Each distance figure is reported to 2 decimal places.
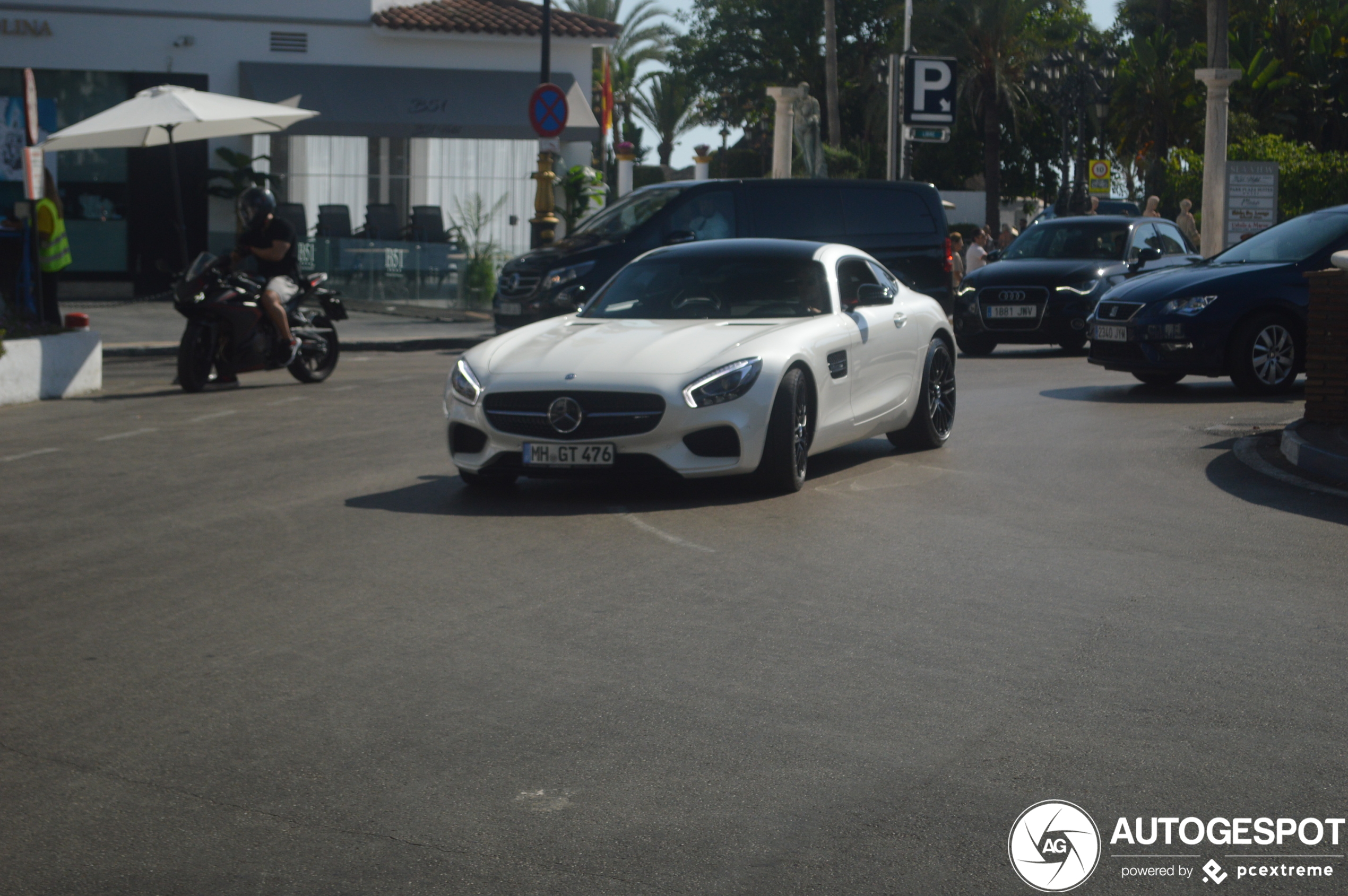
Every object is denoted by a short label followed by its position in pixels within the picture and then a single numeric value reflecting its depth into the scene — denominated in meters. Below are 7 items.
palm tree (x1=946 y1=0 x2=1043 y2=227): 56.81
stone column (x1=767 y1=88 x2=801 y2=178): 35.31
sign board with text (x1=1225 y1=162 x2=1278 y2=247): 26.05
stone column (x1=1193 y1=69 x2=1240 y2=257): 30.89
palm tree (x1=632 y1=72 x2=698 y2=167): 77.94
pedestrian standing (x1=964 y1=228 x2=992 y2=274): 29.14
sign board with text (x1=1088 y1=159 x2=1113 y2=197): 43.59
